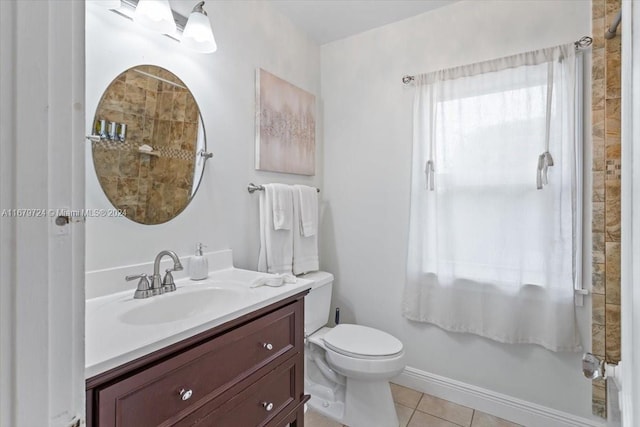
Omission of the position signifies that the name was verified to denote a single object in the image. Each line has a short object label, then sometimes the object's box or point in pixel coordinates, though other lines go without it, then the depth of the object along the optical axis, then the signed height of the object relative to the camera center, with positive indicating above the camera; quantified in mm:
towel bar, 1771 +130
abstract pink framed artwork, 1837 +534
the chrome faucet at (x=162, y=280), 1205 -263
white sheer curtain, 1619 +54
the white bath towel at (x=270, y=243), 1758 -180
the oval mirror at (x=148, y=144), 1203 +278
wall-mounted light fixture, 1221 +771
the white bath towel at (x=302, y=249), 1914 -242
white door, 322 +0
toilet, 1629 -833
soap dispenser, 1405 -250
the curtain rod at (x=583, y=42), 1562 +835
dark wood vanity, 731 -479
